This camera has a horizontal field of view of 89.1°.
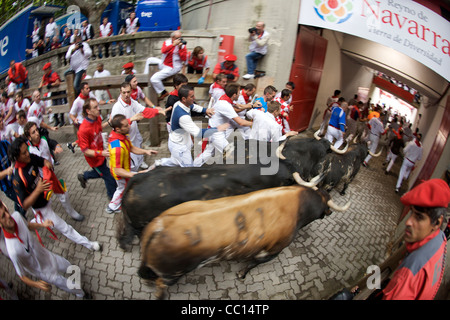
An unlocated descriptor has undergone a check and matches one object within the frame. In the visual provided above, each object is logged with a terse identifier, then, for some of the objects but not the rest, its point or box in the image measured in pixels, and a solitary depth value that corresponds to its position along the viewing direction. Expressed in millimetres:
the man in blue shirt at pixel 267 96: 5426
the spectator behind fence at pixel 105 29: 11008
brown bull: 2541
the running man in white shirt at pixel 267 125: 4680
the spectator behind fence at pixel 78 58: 6977
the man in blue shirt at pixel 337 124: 6758
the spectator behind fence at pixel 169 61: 5973
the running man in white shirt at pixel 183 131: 3980
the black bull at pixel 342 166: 5336
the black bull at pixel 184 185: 3189
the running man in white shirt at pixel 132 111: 4484
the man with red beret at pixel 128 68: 6566
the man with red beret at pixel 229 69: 6656
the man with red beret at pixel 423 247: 1957
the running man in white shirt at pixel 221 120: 4605
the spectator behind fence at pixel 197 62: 6722
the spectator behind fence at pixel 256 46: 6594
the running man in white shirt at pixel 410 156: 6398
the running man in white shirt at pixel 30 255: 2402
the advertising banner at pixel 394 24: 4961
